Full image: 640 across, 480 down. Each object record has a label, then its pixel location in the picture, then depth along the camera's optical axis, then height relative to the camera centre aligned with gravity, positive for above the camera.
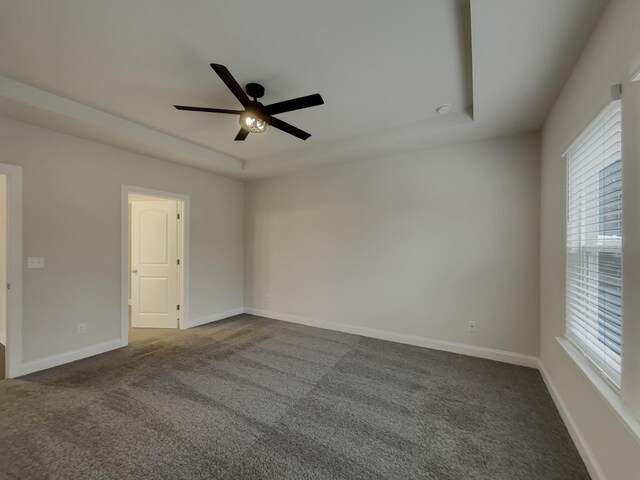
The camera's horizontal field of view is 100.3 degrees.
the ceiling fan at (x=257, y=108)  1.90 +1.02
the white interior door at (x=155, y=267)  4.18 -0.45
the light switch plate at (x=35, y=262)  2.74 -0.24
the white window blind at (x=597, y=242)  1.43 -0.01
